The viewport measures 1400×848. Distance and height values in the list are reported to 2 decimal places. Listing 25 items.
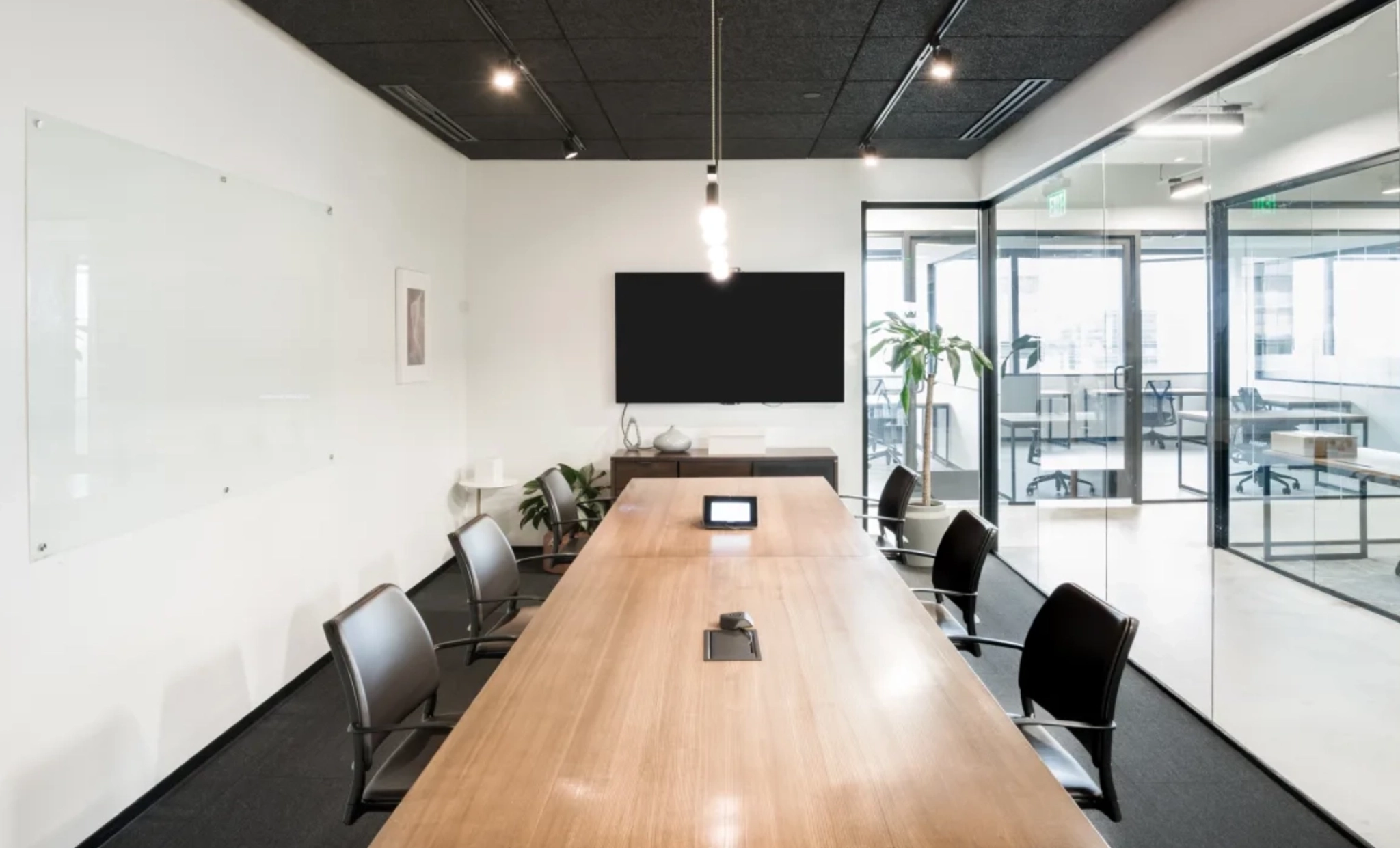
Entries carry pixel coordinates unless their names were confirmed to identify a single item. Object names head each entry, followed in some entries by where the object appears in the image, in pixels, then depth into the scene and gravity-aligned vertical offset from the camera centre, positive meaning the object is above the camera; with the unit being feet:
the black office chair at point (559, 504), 13.41 -1.55
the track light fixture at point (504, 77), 12.75 +5.43
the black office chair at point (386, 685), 6.40 -2.32
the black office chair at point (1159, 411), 12.32 +0.05
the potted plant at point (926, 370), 18.71 +1.06
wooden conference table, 4.32 -2.13
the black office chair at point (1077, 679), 6.33 -2.24
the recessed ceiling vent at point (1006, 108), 14.69 +6.12
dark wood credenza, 18.88 -1.18
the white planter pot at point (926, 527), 18.67 -2.60
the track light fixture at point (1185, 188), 11.10 +3.22
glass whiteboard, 7.90 +0.97
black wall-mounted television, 20.03 +2.02
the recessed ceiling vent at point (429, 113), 14.74 +6.10
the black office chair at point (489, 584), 9.37 -2.06
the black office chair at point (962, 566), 9.81 -1.94
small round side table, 19.02 -1.62
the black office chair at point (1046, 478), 15.75 -1.29
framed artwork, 16.17 +1.91
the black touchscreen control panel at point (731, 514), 11.60 -1.43
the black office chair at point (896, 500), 13.43 -1.47
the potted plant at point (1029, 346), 17.17 +1.51
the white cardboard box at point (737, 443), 19.30 -0.68
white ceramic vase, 19.20 -0.65
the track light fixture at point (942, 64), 11.90 +5.25
